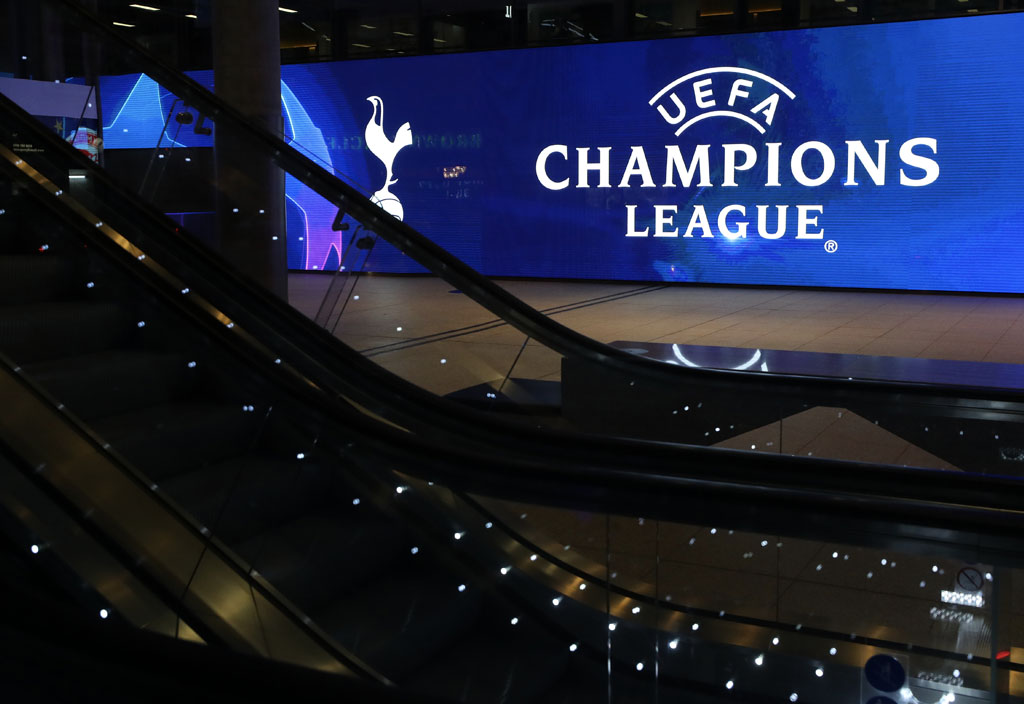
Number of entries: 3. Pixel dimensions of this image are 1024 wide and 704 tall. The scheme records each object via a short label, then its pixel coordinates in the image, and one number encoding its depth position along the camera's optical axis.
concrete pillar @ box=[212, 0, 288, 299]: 5.56
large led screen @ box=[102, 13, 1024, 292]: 11.77
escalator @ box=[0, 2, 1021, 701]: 2.25
